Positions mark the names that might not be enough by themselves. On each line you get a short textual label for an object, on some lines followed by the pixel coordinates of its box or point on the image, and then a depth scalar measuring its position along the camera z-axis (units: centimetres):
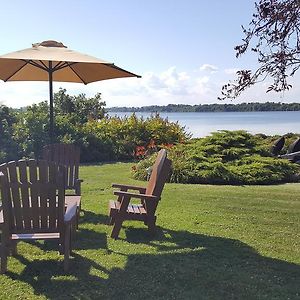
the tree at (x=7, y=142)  1319
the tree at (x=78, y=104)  2853
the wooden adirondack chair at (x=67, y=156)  756
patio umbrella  600
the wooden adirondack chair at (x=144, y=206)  566
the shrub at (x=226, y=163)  1048
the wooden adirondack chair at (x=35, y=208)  443
